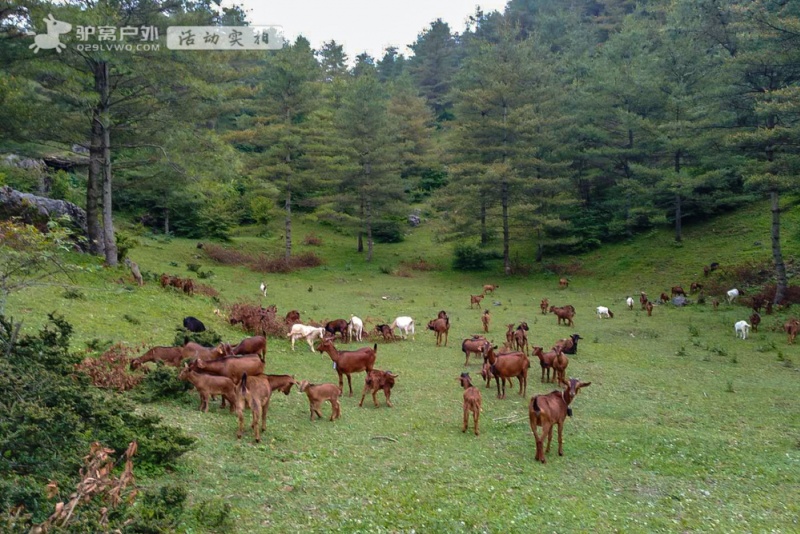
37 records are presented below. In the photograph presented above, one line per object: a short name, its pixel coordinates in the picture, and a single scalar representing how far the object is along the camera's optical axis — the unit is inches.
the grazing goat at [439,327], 747.3
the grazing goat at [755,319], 864.3
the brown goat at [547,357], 555.6
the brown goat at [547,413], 345.1
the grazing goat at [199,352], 451.8
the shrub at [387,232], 1843.0
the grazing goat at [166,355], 440.5
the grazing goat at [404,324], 792.3
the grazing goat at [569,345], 682.7
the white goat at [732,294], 1074.1
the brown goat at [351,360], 491.8
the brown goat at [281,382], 408.2
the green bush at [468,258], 1616.6
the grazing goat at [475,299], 1123.9
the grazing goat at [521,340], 682.8
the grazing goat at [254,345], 528.4
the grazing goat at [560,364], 546.3
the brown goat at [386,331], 762.2
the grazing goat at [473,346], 639.8
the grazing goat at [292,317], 780.0
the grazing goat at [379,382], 453.4
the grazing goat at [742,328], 829.8
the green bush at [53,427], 206.1
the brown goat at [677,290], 1139.8
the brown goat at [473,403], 390.9
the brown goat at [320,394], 399.9
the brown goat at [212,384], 378.3
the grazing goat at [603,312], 1011.9
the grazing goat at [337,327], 732.0
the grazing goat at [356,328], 751.7
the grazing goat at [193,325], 601.3
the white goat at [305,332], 682.8
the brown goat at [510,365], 490.9
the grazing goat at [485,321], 852.6
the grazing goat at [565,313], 947.3
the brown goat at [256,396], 339.3
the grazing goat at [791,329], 788.0
